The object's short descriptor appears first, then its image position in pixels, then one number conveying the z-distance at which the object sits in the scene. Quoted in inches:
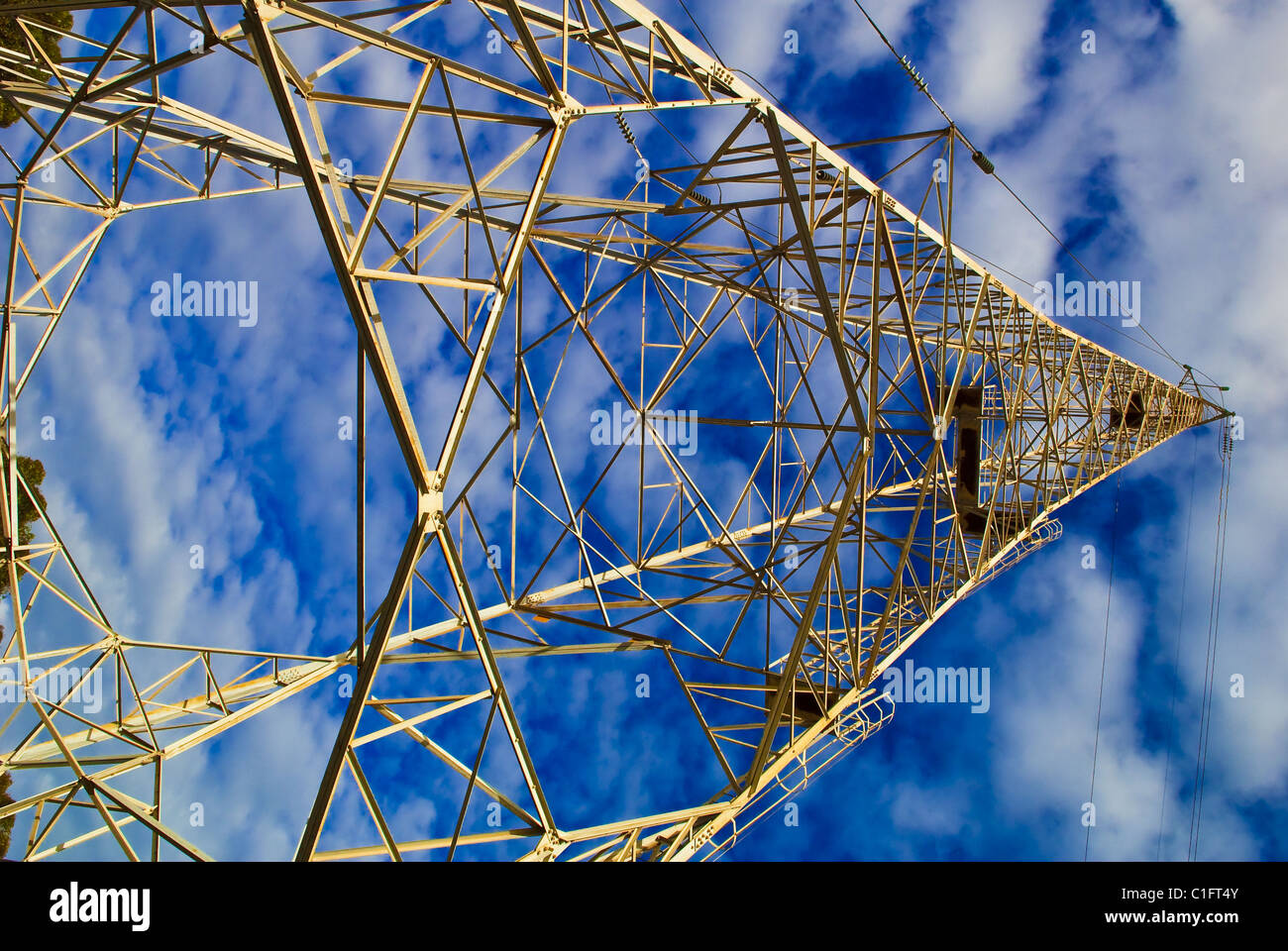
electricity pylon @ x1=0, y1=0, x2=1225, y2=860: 257.6
